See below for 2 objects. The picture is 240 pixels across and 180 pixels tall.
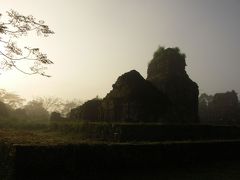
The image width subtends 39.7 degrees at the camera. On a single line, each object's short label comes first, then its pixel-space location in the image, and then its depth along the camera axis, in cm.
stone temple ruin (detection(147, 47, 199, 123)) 5578
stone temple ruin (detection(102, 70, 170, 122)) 4228
